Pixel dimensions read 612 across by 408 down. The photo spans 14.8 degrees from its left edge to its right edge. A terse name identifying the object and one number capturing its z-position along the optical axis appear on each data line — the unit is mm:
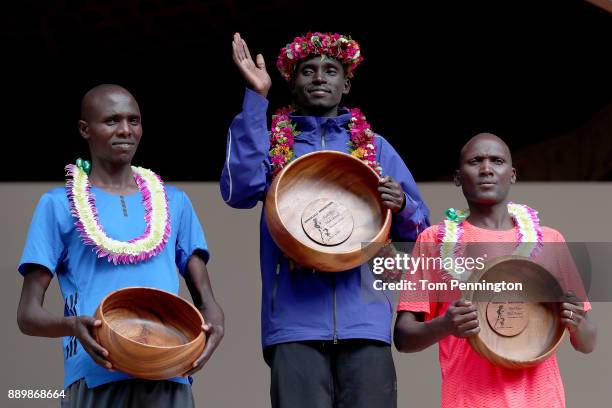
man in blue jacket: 7684
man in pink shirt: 7543
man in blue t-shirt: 7373
